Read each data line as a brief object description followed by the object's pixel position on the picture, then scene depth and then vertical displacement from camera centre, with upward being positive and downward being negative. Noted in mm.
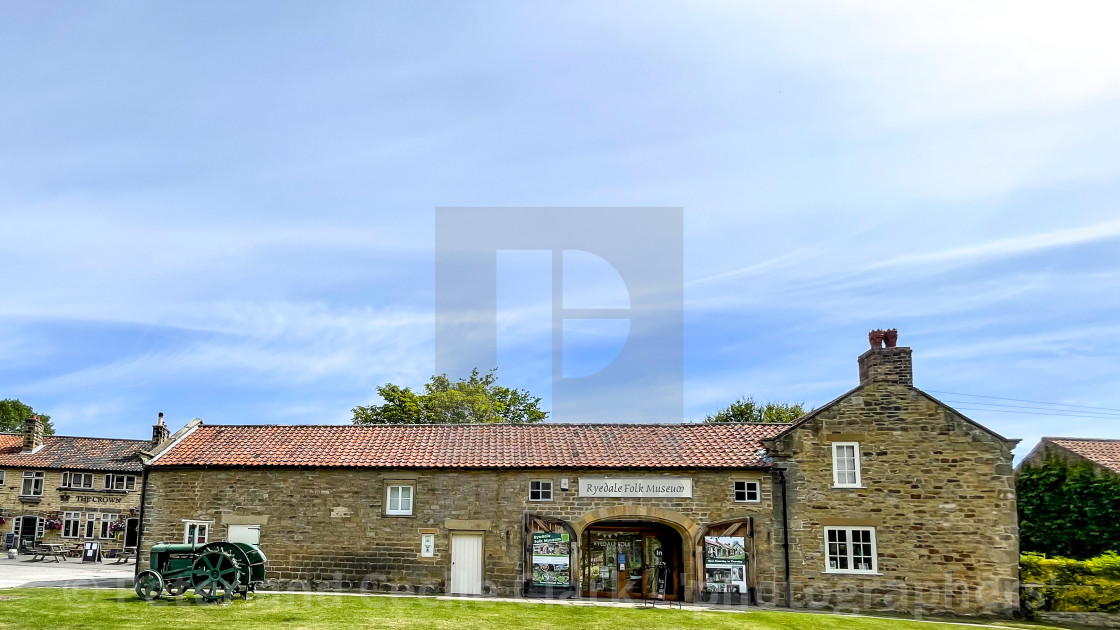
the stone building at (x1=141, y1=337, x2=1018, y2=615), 22344 -998
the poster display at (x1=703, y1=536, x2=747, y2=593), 22703 -2349
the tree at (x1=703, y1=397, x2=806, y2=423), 51047 +4190
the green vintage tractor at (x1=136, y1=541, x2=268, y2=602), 19438 -2264
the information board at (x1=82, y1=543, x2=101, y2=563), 35094 -3283
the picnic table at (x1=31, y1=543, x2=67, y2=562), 35156 -3435
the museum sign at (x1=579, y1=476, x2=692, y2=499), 23266 -263
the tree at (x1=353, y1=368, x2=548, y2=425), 48719 +4409
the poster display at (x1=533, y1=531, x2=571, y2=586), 23125 -2270
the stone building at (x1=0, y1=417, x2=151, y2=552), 42156 -1307
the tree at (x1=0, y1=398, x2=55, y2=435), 66188 +4730
